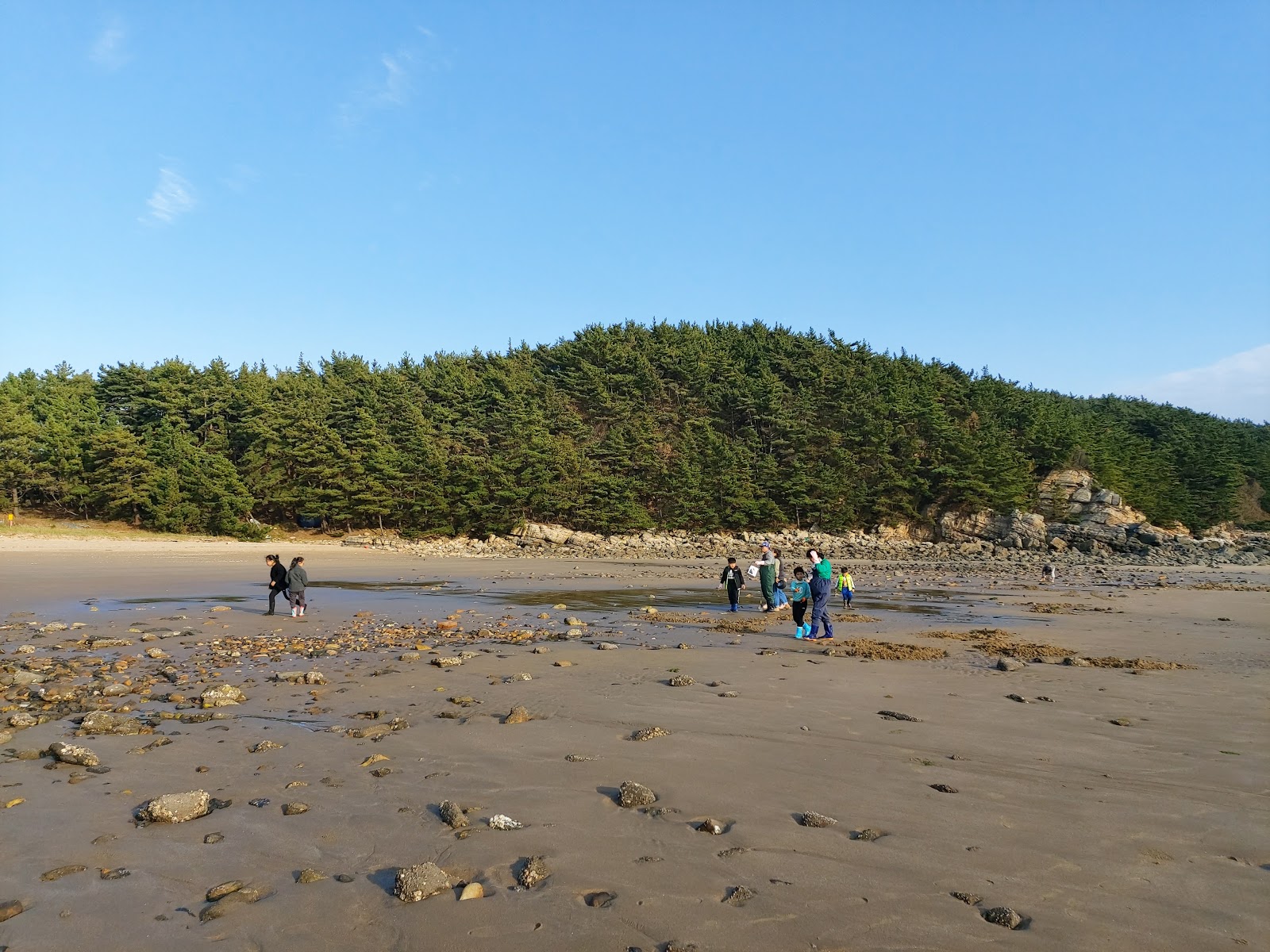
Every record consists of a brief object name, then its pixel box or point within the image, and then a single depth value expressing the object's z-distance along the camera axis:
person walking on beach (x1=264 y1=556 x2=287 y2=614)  18.42
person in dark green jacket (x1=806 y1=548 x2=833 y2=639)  14.71
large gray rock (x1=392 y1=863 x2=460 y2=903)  4.34
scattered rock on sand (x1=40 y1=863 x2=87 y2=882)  4.60
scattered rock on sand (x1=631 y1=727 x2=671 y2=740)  7.53
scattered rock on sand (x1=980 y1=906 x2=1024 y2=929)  4.02
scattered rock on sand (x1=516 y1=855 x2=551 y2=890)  4.51
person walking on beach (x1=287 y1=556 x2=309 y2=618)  17.81
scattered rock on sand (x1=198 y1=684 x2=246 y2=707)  8.73
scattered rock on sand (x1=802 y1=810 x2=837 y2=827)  5.30
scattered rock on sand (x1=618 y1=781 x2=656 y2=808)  5.72
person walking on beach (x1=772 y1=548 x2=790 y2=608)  20.09
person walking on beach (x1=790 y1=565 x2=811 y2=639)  15.39
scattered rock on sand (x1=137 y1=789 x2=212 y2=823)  5.41
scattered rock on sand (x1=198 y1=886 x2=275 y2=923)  4.19
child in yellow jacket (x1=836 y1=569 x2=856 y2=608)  19.02
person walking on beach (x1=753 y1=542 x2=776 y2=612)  19.84
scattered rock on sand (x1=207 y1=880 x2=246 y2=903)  4.40
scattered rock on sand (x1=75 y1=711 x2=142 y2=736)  7.59
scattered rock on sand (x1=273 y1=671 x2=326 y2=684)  10.11
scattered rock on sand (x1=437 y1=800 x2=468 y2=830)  5.35
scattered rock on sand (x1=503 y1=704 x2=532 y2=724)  8.14
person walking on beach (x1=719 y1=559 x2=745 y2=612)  20.28
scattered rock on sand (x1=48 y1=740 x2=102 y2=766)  6.57
